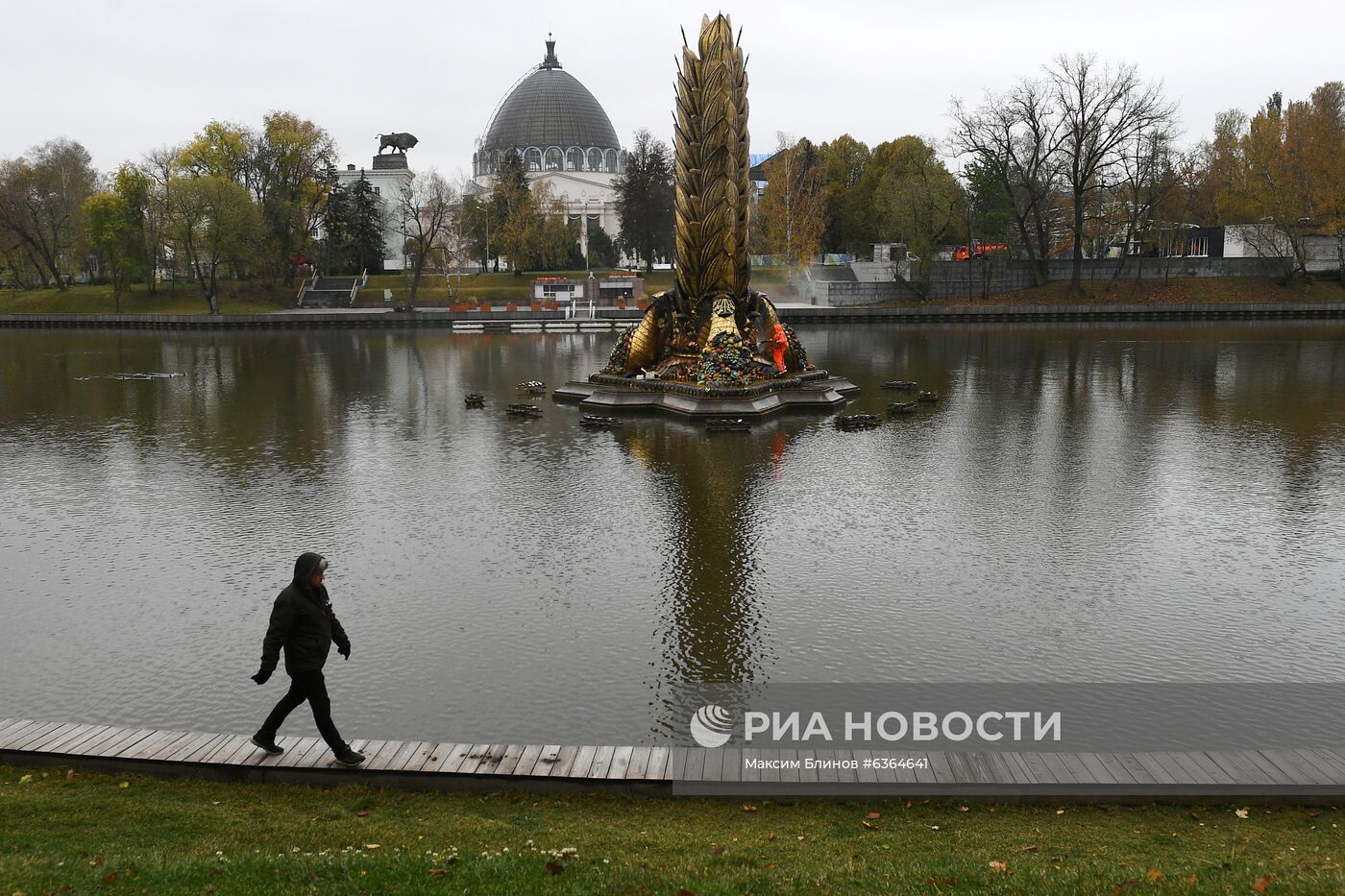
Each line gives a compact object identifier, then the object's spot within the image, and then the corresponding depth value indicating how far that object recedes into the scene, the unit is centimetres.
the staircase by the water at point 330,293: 8781
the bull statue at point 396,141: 11194
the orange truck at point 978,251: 7844
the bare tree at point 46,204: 8369
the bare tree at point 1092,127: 6900
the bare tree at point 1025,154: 7206
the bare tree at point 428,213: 8194
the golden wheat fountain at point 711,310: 2925
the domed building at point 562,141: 13662
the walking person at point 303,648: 860
